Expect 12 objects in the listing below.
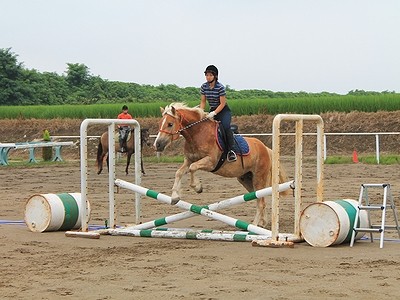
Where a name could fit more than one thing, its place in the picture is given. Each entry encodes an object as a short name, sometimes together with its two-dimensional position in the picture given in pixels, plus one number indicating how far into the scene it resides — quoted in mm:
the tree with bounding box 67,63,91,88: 75562
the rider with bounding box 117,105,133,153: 31609
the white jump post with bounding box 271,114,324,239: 12945
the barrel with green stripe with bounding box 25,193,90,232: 14883
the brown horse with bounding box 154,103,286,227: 14146
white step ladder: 12695
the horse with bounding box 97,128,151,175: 30953
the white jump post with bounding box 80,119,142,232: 14477
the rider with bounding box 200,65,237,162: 14727
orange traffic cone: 34184
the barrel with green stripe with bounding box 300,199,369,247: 12820
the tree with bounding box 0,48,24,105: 68812
